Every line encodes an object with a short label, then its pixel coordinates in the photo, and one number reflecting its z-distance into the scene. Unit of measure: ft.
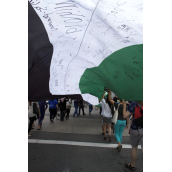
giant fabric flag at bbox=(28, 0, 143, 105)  7.77
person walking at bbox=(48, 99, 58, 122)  26.35
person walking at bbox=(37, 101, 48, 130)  24.04
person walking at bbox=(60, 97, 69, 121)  30.17
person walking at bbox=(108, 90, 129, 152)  15.21
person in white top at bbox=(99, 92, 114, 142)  17.70
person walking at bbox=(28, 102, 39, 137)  18.90
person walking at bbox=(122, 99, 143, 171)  10.19
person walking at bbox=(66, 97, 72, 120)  33.58
